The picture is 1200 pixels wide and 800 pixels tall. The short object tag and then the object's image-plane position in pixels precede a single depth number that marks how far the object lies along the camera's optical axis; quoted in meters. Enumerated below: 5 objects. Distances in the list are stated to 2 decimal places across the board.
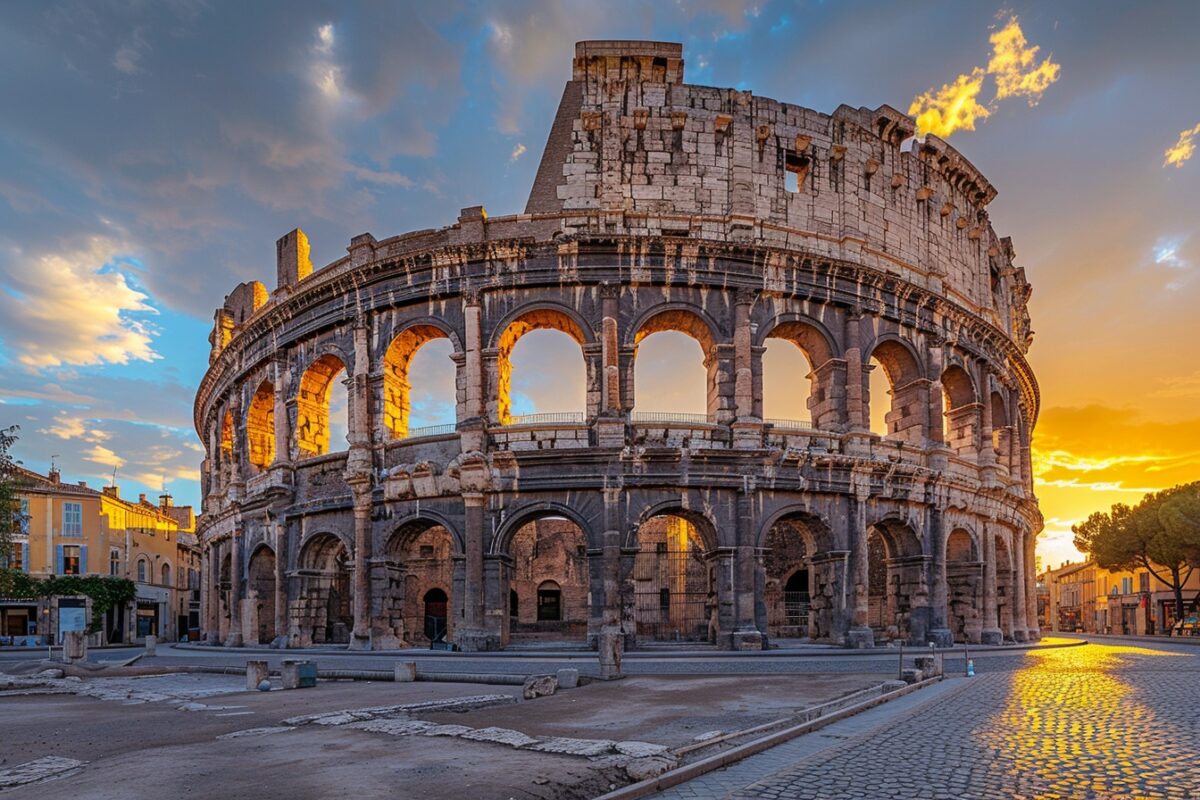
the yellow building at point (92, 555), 37.03
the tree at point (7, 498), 19.16
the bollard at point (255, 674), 13.14
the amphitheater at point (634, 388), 18.31
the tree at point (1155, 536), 35.22
